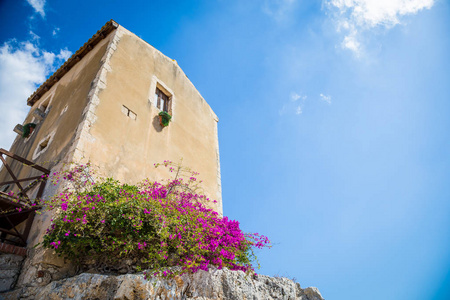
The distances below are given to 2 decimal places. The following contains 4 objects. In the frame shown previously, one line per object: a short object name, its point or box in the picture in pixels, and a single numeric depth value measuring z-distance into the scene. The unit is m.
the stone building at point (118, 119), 6.69
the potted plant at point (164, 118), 8.64
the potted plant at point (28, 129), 9.71
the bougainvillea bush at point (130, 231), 4.84
